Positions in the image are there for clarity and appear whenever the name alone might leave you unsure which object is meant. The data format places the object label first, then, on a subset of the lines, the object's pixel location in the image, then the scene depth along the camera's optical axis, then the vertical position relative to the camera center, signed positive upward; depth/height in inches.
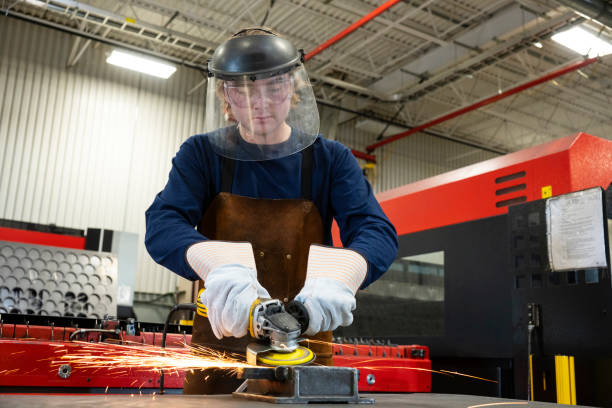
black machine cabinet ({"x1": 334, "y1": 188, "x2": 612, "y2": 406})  98.3 +3.6
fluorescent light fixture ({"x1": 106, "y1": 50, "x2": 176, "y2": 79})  306.3 +129.2
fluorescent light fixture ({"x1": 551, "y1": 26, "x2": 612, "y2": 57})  276.5 +135.8
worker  58.5 +13.4
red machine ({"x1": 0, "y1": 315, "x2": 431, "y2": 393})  79.0 -6.8
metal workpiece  47.1 -5.0
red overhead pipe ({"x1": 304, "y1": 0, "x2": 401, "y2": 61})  265.6 +139.9
